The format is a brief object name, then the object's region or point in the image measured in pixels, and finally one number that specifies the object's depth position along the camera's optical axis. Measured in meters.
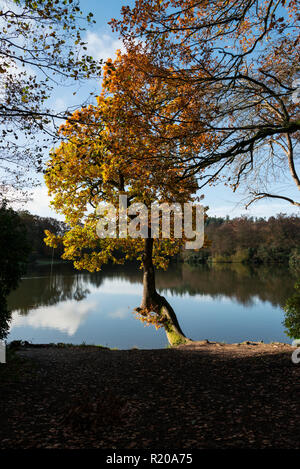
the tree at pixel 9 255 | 5.38
